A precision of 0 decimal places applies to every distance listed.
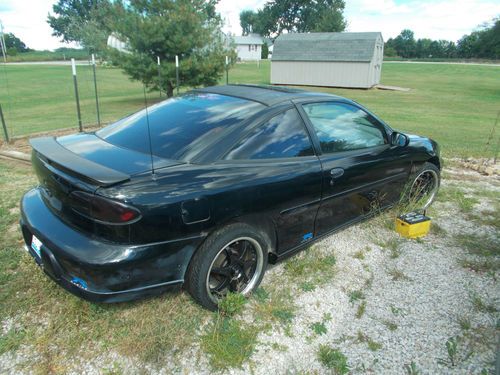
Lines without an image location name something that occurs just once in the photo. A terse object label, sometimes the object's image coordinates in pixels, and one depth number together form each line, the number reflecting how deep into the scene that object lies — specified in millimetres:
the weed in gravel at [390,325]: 2545
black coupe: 2100
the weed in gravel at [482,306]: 2758
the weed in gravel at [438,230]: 4008
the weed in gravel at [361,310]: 2656
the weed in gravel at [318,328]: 2479
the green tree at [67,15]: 77912
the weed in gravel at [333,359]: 2186
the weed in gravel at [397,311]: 2697
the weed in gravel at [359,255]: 3438
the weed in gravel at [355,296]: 2838
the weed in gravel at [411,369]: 2173
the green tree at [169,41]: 15031
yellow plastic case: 3785
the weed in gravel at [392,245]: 3542
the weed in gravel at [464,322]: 2566
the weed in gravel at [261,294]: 2763
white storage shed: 24547
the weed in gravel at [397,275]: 3139
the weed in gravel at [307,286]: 2912
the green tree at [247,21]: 99550
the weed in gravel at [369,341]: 2363
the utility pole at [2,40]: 7906
